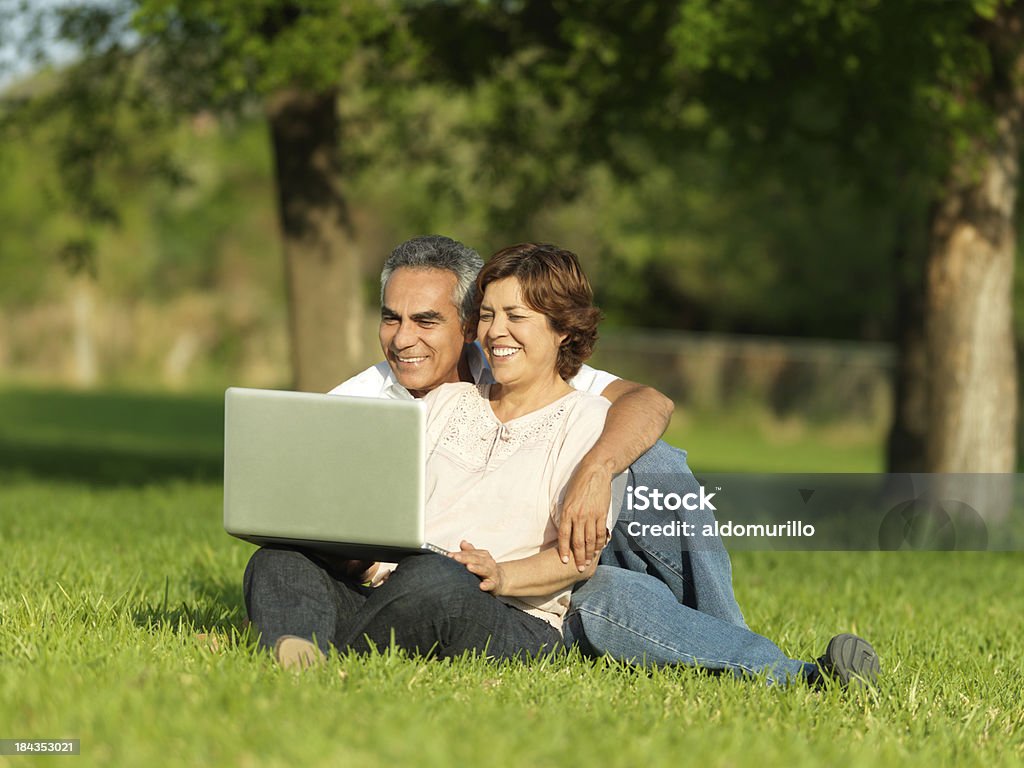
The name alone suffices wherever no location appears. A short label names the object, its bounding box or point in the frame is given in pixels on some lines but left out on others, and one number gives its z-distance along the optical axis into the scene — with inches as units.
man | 179.2
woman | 177.6
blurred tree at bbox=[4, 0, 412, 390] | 409.7
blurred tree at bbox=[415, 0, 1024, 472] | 389.7
